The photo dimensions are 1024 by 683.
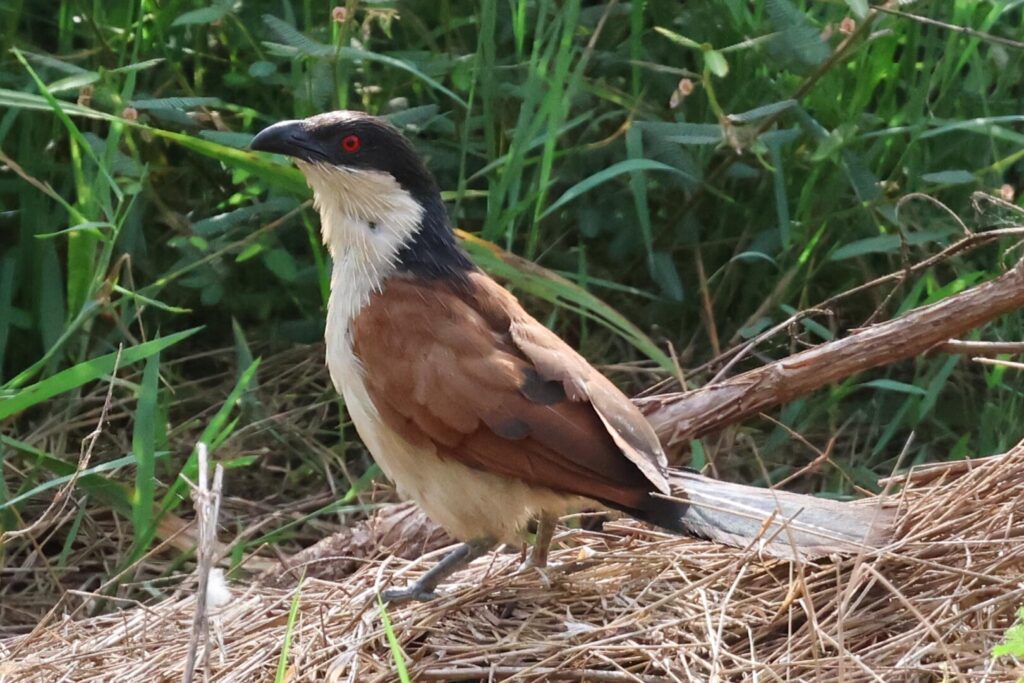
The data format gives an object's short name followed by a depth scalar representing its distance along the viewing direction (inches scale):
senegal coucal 182.9
